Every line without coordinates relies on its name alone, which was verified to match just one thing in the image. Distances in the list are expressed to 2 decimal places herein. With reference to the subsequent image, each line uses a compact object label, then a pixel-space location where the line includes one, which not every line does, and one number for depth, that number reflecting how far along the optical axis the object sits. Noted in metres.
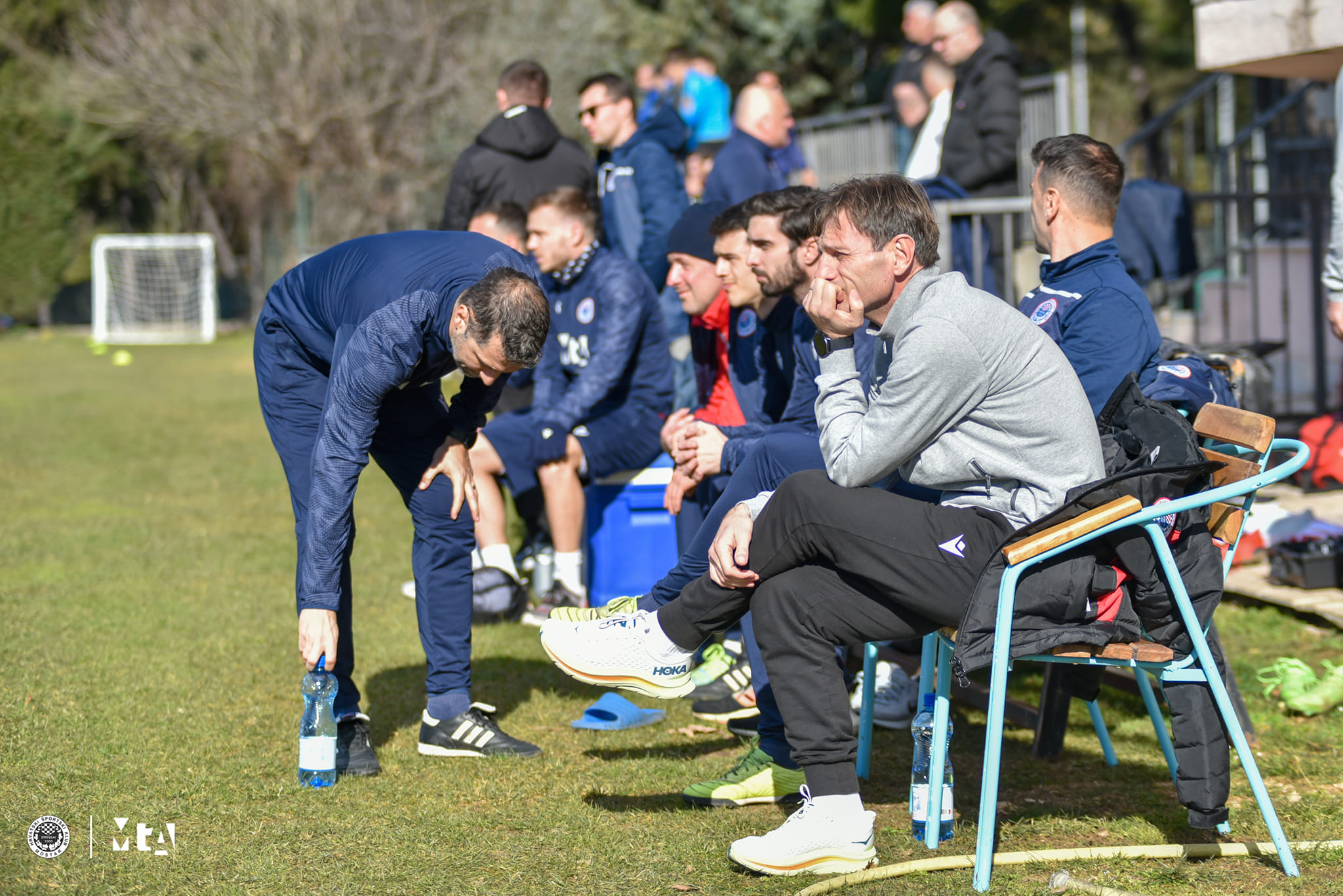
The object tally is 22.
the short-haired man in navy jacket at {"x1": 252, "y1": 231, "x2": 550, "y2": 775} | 6.97
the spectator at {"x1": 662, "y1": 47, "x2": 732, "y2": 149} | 20.05
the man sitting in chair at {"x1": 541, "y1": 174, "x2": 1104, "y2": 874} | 6.00
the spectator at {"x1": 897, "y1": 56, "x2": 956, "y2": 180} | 16.16
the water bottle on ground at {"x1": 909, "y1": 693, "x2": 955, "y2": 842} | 6.64
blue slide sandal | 8.82
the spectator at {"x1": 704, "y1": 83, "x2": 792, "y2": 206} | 14.30
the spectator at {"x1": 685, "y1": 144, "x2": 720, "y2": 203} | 17.27
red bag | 13.42
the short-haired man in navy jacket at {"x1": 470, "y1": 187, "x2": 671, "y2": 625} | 11.59
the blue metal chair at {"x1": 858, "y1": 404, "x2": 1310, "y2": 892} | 5.73
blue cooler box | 10.90
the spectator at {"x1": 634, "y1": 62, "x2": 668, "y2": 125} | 18.89
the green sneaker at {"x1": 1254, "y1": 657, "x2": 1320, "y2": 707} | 8.78
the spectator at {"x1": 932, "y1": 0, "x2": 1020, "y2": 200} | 15.12
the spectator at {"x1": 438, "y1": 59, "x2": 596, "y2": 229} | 15.11
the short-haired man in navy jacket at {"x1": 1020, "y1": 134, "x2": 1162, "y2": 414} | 7.32
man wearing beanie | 10.22
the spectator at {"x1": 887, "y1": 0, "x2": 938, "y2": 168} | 18.87
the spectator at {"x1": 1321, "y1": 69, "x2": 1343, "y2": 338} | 9.08
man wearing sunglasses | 14.94
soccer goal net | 50.87
